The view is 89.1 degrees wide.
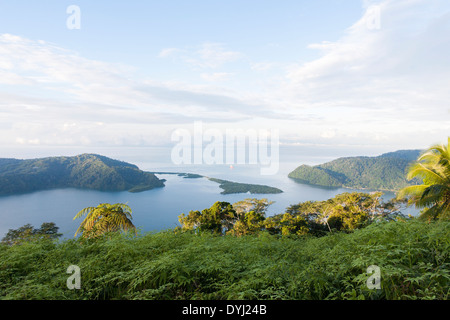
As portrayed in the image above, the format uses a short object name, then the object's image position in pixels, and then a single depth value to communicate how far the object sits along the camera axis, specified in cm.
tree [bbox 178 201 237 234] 1861
